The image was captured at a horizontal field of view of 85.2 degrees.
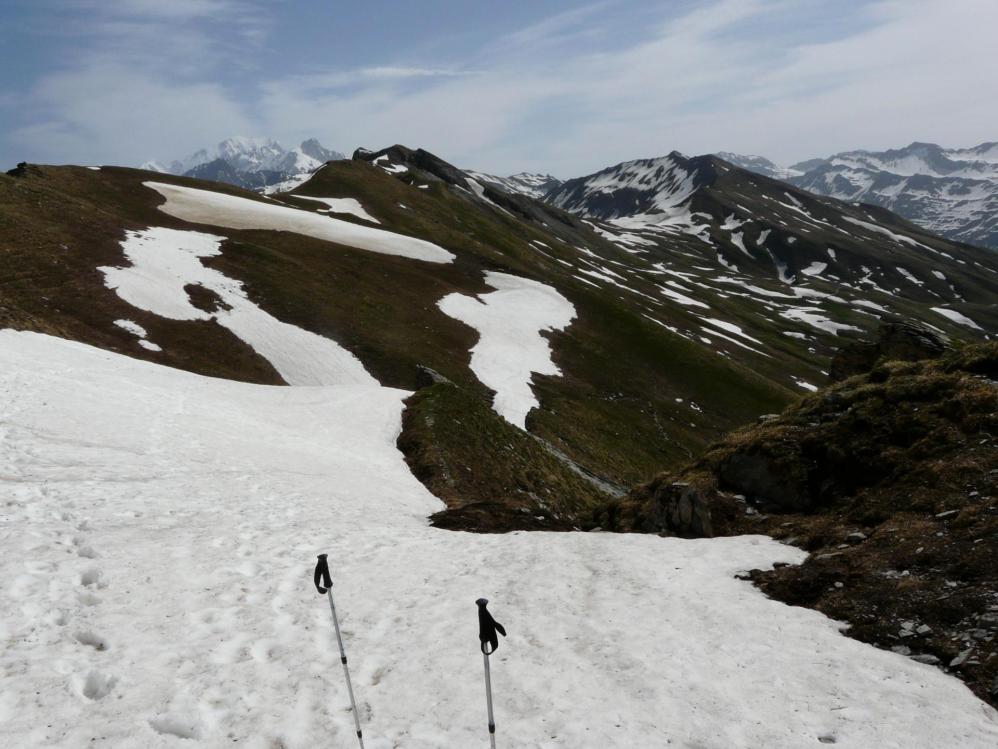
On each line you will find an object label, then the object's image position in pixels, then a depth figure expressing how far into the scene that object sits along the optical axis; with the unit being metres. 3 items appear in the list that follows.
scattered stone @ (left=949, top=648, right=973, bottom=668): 9.48
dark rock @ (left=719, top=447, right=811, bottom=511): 17.77
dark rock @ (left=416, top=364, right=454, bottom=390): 44.80
